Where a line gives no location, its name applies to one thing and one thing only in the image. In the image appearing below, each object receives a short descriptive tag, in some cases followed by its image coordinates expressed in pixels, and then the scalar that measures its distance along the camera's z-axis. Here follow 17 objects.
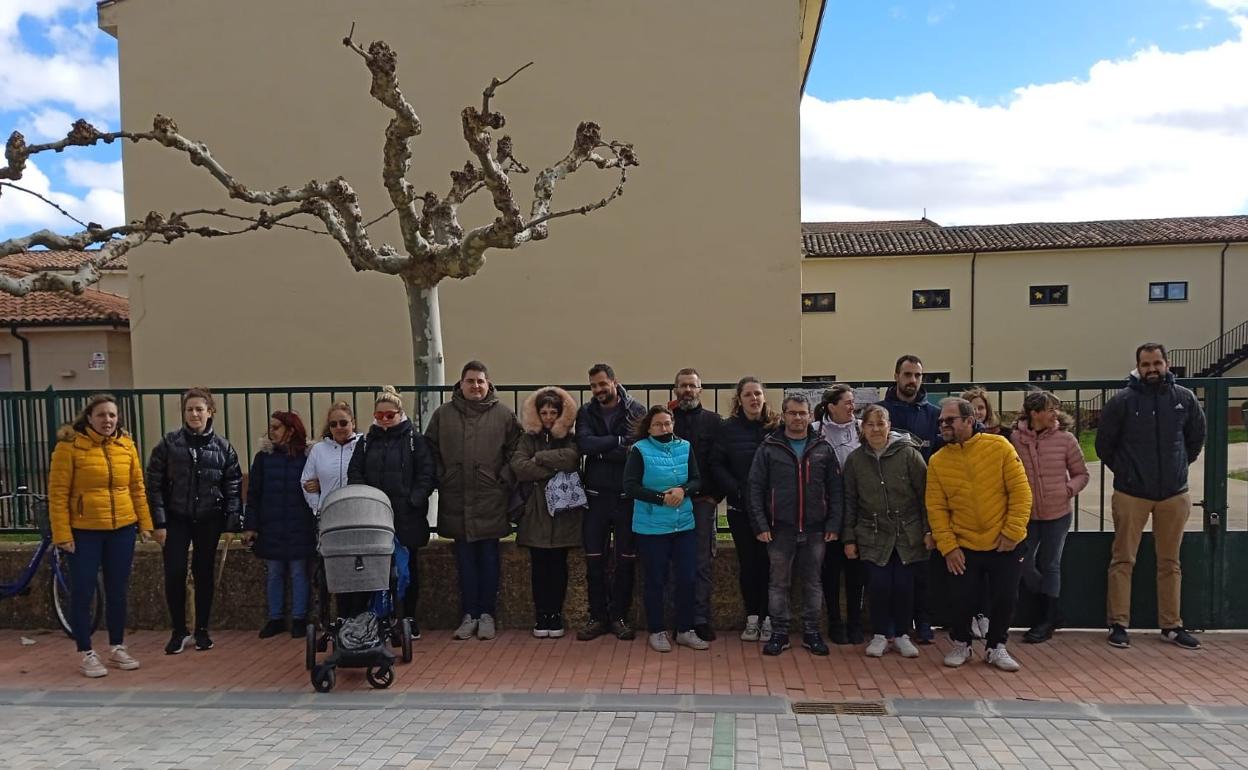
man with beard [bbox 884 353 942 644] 5.88
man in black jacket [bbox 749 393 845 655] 5.64
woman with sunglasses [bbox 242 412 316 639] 6.00
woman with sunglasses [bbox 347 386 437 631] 5.81
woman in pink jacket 5.69
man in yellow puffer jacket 5.27
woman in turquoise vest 5.70
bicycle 6.31
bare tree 6.55
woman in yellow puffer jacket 5.51
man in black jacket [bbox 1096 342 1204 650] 5.65
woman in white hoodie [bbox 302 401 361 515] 5.85
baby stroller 5.26
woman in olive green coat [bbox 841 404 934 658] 5.57
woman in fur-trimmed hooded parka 6.02
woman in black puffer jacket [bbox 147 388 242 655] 5.82
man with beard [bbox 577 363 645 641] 5.94
